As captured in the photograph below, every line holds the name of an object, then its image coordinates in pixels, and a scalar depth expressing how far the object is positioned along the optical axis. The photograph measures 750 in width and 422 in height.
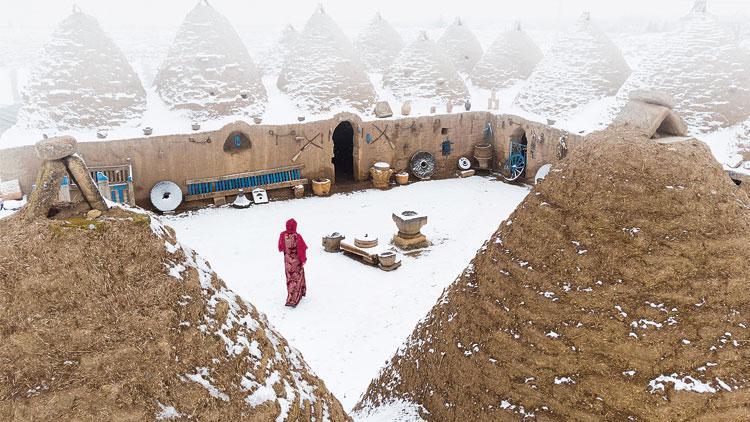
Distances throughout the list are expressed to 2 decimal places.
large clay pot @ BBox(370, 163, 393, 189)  14.63
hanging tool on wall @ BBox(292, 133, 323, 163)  14.06
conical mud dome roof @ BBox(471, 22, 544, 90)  18.83
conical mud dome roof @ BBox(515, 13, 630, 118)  15.17
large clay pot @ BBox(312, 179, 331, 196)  14.15
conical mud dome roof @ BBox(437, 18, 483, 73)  21.27
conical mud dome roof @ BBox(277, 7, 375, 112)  15.27
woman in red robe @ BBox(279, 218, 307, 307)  8.25
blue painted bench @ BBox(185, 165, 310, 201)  13.22
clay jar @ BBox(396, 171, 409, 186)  15.15
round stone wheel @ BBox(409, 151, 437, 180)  15.49
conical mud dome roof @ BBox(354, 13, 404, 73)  21.03
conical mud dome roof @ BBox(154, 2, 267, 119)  14.12
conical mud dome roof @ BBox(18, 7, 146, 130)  12.91
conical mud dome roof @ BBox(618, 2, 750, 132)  12.41
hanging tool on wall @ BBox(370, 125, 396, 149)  14.96
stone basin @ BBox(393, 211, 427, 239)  10.93
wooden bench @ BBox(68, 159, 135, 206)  11.99
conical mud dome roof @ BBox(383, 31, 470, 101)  17.03
